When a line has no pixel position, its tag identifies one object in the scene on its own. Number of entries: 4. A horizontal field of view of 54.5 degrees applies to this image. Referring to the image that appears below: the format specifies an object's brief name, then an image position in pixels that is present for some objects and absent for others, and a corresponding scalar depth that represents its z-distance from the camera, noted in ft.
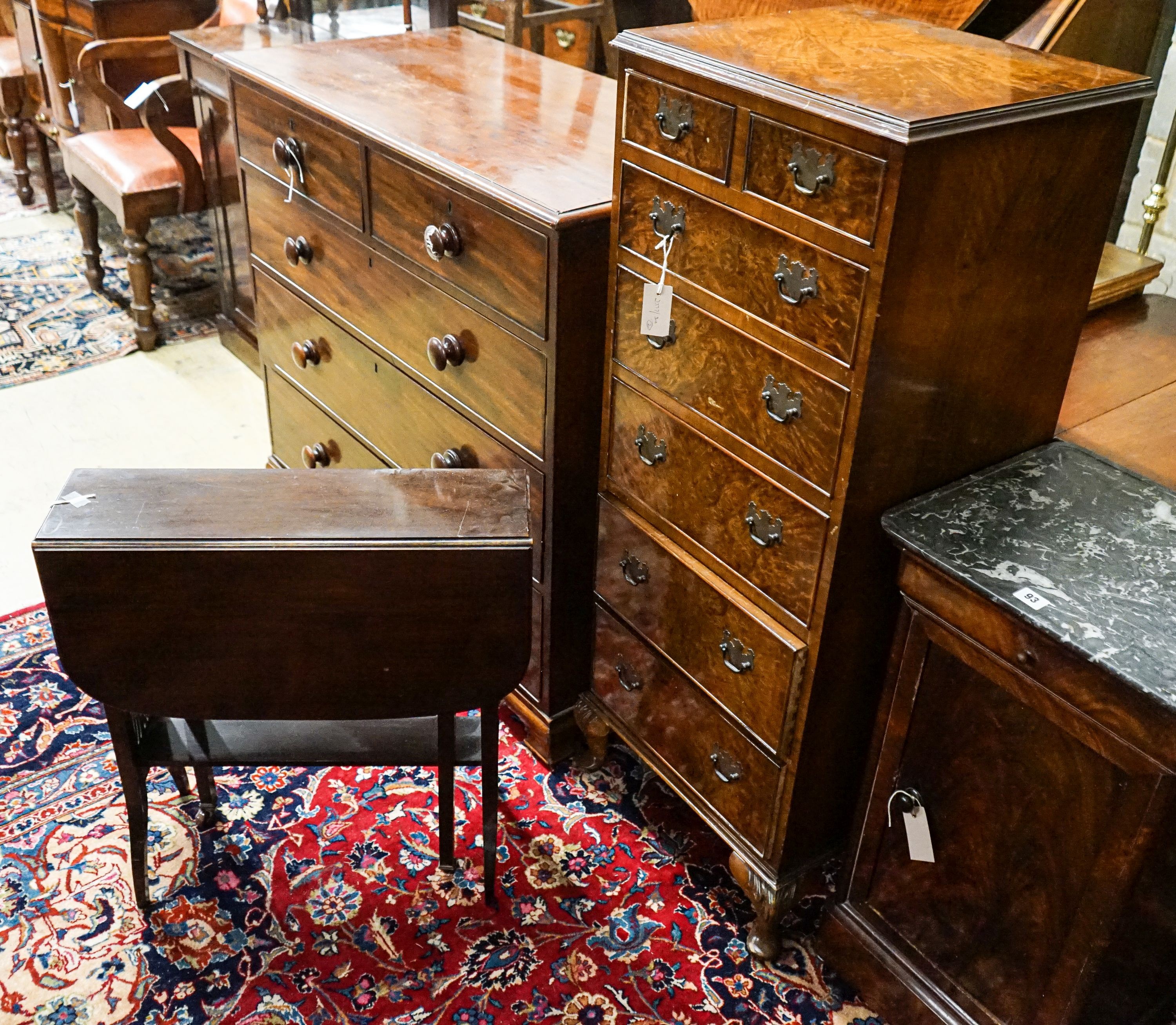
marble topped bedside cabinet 4.41
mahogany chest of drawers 6.11
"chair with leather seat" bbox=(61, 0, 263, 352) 11.43
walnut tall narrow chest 4.44
